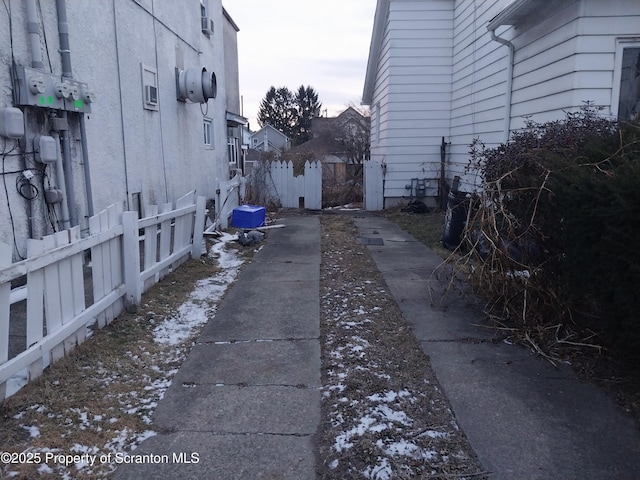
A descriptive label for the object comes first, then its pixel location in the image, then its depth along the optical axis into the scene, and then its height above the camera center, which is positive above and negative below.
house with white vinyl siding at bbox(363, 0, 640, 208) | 5.95 +1.48
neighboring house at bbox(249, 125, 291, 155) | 57.37 +2.99
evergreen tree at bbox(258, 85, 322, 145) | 67.62 +7.48
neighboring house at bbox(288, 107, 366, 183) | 20.10 +1.80
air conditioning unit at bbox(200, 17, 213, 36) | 12.83 +3.56
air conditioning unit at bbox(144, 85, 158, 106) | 8.80 +1.21
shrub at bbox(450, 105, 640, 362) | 3.09 -0.56
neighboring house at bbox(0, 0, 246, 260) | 5.48 +0.78
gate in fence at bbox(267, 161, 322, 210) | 14.12 -0.65
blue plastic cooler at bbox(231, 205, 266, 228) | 10.18 -1.11
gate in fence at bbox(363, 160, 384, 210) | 13.49 -0.62
